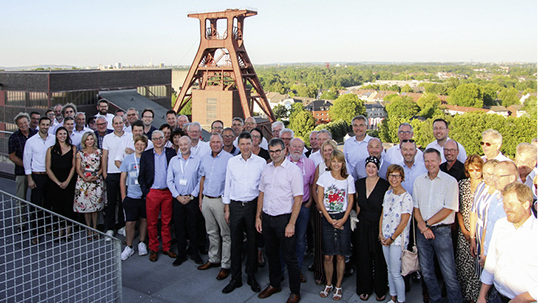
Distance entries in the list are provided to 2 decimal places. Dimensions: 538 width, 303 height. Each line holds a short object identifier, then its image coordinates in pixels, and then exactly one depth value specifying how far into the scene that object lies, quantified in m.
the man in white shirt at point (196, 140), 5.19
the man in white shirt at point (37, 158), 5.36
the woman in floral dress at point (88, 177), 5.29
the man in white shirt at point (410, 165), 4.31
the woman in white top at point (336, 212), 4.05
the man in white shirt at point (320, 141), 4.91
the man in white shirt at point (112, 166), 5.38
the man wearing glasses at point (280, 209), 4.05
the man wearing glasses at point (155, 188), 4.93
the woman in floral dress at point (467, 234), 3.81
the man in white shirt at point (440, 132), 4.96
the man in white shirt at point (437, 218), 3.79
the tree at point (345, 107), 76.56
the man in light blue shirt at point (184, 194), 4.83
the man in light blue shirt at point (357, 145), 5.11
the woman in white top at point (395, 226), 3.83
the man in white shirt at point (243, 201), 4.29
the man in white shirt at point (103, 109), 7.08
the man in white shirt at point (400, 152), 4.63
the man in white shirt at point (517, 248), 2.61
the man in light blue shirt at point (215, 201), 4.66
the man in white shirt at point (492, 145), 4.05
